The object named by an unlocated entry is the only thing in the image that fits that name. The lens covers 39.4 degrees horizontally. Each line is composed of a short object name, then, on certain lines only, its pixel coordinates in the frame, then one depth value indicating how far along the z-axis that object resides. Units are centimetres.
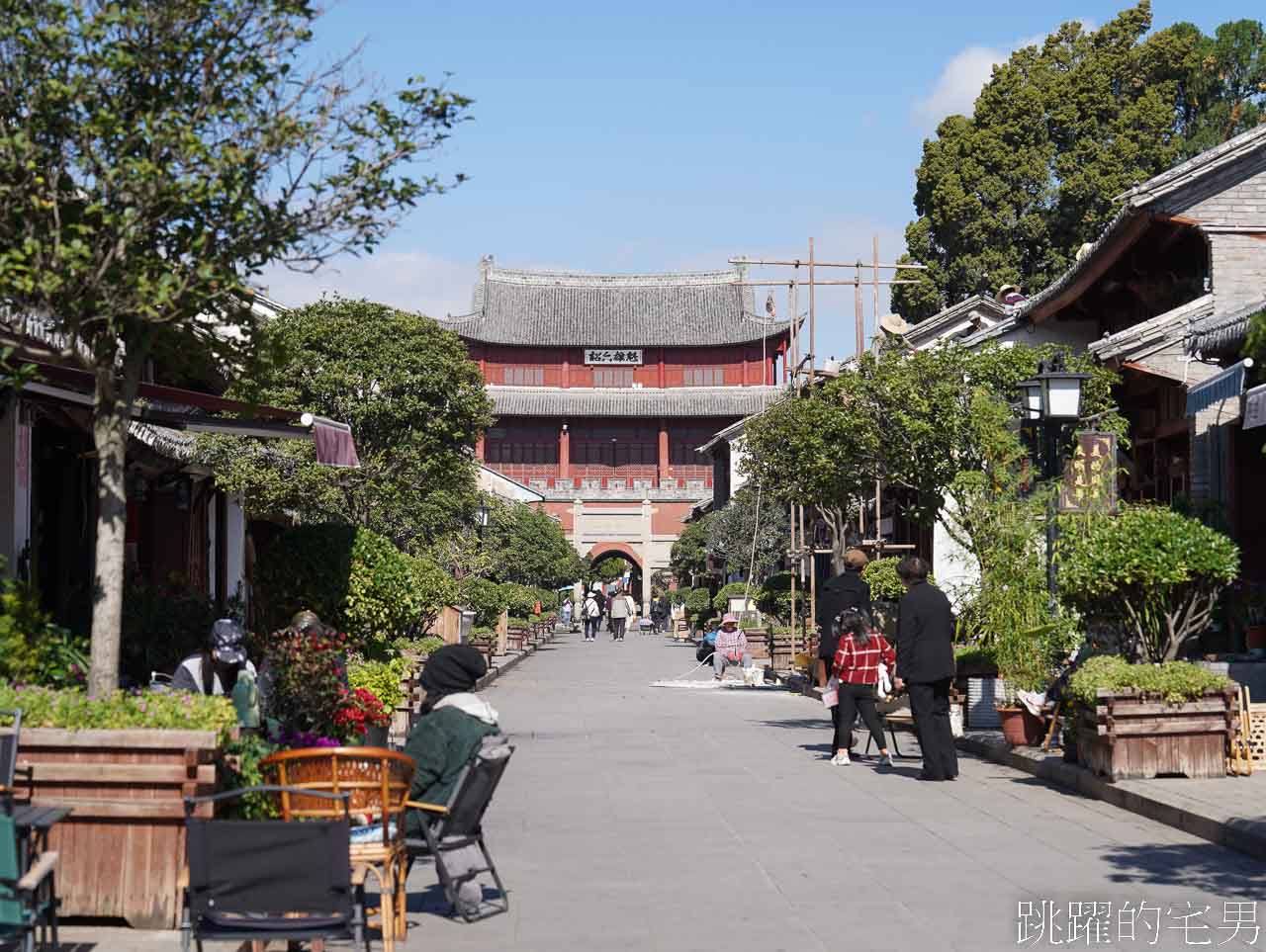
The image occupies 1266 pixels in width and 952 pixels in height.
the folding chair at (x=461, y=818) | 830
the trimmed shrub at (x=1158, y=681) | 1291
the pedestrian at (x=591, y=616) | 6328
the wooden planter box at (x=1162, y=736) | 1287
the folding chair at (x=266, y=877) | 601
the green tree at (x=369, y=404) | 2375
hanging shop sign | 1617
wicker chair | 747
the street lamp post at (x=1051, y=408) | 1605
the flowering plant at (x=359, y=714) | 1146
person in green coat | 841
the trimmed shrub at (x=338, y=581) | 1617
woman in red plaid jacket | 1573
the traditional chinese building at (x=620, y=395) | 7975
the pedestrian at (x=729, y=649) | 3328
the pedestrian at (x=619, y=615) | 6334
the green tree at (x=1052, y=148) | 4391
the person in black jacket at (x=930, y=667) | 1452
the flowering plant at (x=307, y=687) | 1105
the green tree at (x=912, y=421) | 1848
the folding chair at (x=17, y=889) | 579
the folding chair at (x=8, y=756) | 725
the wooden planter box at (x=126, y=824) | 754
